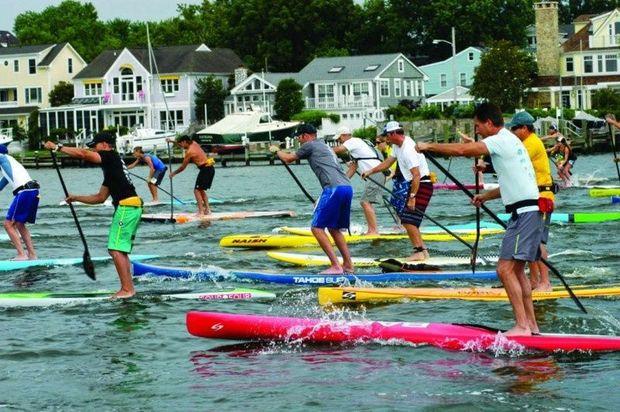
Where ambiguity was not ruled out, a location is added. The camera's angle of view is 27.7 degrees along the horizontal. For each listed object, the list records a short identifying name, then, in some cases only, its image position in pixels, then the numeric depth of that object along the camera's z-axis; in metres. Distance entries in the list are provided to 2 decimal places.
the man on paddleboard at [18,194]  18.90
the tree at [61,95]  109.31
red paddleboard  12.27
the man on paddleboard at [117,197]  14.67
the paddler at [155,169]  31.83
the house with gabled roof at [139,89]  102.12
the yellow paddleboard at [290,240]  21.72
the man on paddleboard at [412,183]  17.62
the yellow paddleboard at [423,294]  14.73
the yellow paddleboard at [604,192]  32.33
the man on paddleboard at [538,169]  13.71
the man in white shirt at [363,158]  20.48
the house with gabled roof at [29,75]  109.31
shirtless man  27.23
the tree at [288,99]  95.25
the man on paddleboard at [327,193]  16.53
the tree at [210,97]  102.56
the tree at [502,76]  91.25
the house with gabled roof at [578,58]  102.56
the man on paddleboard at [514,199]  11.48
